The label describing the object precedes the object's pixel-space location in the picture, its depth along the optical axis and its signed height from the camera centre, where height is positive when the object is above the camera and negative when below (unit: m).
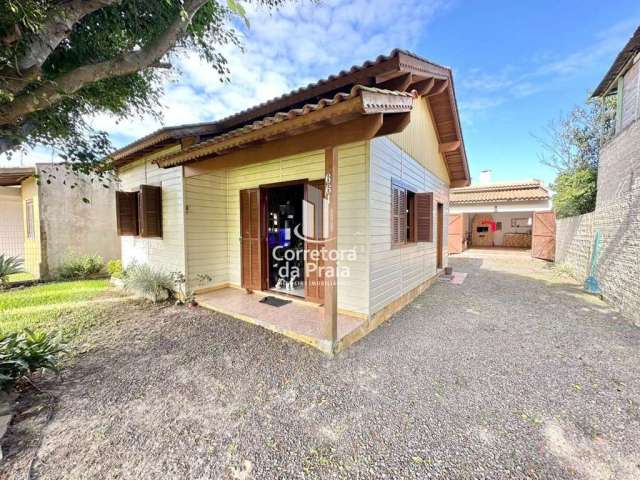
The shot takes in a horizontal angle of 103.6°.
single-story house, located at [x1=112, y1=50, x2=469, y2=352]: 3.14 +0.66
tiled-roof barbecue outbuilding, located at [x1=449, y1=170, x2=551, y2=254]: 14.10 +1.09
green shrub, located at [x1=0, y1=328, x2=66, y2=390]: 2.43 -1.28
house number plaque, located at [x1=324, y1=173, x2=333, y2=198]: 3.16 +0.57
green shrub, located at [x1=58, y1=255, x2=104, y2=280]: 8.20 -1.18
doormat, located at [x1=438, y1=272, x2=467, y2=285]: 7.88 -1.61
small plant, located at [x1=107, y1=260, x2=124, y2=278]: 8.04 -1.12
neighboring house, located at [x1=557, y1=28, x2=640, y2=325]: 4.85 +0.53
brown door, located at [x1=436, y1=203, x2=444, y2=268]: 8.46 -0.20
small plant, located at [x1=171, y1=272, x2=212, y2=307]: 5.34 -1.29
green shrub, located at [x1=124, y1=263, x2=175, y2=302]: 5.49 -1.16
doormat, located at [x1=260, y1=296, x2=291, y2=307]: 4.92 -1.42
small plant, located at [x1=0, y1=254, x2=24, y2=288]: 6.93 -1.03
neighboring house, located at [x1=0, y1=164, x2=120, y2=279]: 8.14 +0.42
